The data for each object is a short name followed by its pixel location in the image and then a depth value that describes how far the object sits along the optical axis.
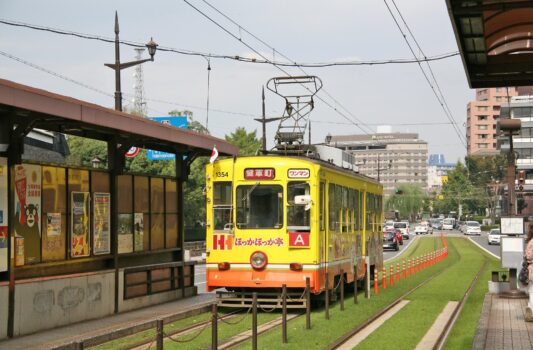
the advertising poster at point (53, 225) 15.54
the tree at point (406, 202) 190.80
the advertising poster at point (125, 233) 18.47
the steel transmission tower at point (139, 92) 92.55
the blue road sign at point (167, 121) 38.25
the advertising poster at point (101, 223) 17.16
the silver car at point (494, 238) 72.38
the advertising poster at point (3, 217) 13.77
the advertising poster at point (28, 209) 14.51
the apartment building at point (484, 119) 179.62
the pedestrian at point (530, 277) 15.18
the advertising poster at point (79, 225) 16.39
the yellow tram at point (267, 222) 17.41
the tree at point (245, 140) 72.81
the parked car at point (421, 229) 108.56
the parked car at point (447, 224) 127.81
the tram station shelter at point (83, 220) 13.91
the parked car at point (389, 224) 87.56
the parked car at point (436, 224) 139.73
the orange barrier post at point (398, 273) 30.19
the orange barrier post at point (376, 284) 23.41
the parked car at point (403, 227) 90.01
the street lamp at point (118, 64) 24.44
